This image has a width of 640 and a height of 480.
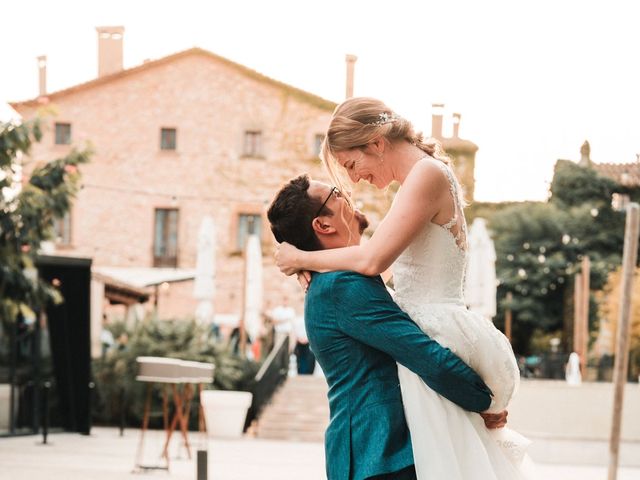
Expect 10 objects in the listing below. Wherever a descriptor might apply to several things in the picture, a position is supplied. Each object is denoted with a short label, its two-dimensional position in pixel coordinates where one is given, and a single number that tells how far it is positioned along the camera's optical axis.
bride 3.20
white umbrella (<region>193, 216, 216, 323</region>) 25.98
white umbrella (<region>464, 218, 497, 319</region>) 23.50
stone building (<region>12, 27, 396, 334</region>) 41.09
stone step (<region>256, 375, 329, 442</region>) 20.73
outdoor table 12.89
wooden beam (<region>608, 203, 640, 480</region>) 11.62
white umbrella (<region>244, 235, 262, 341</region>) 26.69
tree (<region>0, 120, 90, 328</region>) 14.53
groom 3.14
